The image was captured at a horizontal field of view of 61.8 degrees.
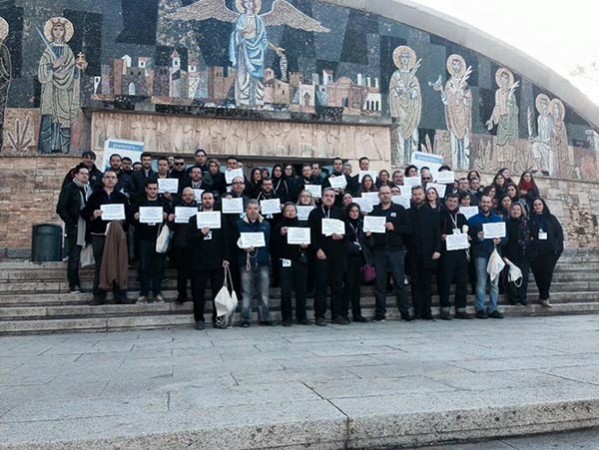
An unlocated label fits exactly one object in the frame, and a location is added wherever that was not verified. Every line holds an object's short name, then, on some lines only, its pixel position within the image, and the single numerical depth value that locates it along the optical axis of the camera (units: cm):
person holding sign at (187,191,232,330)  725
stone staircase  719
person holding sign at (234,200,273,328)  743
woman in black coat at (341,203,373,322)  771
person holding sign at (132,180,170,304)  774
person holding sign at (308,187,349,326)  753
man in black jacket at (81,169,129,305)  767
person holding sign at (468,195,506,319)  832
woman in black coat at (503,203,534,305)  880
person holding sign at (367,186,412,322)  792
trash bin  1009
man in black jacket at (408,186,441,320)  803
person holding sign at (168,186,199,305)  755
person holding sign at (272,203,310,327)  749
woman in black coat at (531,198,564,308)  901
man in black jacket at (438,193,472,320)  820
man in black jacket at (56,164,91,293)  788
